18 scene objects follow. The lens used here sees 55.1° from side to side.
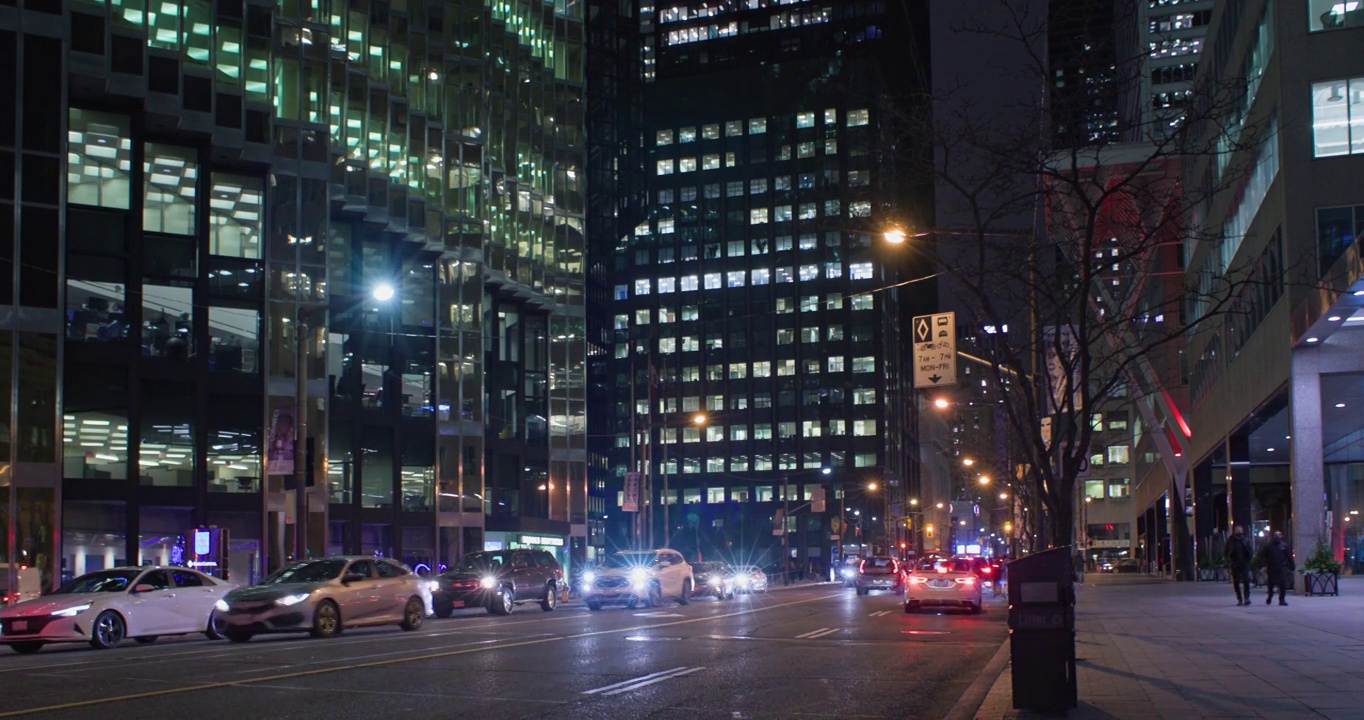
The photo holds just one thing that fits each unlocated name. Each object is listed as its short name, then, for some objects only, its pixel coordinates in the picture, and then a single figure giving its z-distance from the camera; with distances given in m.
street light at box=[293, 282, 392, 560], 34.66
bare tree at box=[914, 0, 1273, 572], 16.66
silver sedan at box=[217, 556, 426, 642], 23.50
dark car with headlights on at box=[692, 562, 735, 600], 48.94
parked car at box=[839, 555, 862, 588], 73.93
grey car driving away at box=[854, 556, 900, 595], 54.03
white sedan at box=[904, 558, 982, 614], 34.09
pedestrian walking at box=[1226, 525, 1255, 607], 31.75
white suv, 37.00
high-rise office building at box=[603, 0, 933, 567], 153.75
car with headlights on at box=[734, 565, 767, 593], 55.07
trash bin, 12.06
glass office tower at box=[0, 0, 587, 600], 44.47
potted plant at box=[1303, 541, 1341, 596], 38.00
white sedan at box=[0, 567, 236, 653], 21.95
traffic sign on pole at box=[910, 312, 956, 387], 25.81
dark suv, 36.22
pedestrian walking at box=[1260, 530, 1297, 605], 32.50
